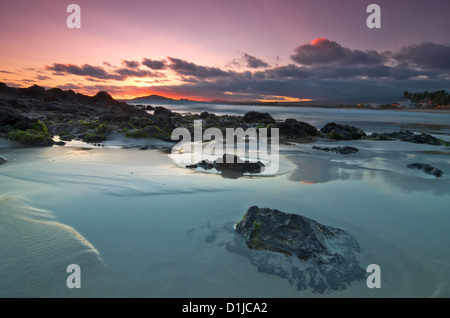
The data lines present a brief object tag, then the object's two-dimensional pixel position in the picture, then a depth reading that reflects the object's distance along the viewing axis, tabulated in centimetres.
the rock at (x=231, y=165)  649
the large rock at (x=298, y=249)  245
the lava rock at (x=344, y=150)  1001
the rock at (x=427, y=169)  649
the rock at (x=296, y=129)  1540
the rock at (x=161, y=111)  2740
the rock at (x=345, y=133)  1534
